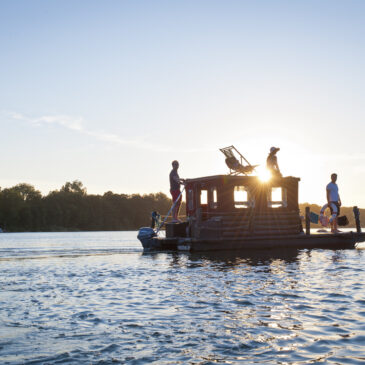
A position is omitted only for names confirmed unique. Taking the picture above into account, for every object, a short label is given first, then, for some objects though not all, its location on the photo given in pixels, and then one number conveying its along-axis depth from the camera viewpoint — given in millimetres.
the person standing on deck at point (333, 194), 22500
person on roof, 23083
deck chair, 22578
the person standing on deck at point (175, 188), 22703
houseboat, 21203
